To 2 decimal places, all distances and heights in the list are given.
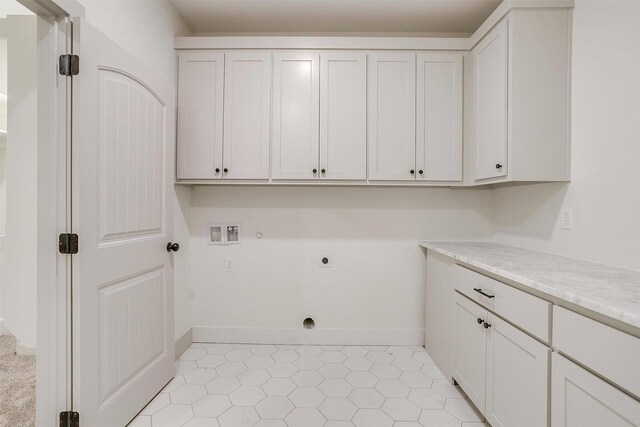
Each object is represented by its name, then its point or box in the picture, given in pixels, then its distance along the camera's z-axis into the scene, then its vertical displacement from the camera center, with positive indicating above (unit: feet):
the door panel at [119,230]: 4.25 -0.36
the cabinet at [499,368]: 3.74 -2.42
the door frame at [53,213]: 4.07 -0.06
